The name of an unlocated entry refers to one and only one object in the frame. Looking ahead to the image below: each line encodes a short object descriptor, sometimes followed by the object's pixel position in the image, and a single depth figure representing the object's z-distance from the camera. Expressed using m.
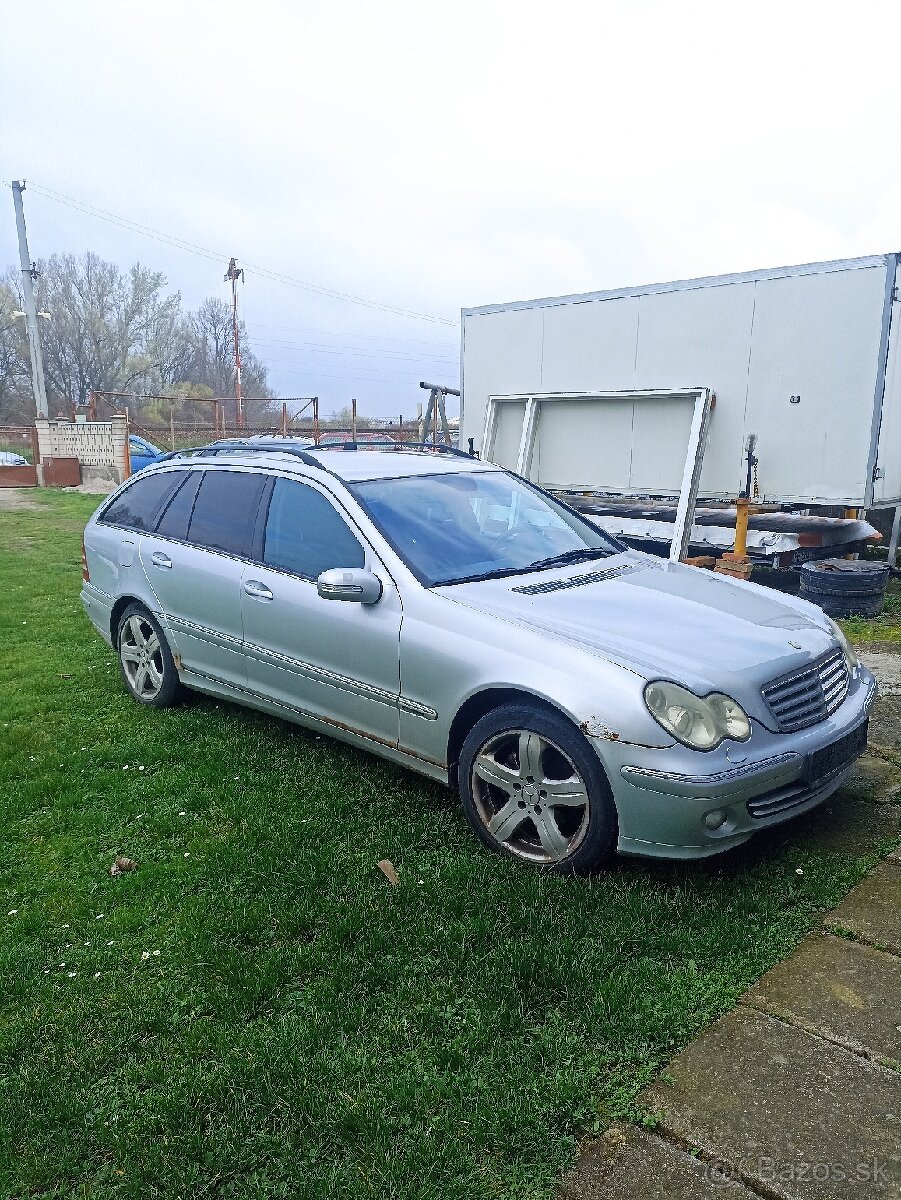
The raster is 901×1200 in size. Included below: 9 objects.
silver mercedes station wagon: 2.96
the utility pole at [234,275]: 49.50
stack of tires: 7.28
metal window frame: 8.61
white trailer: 7.69
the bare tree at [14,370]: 47.22
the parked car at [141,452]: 21.59
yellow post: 8.23
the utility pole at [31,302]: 23.14
